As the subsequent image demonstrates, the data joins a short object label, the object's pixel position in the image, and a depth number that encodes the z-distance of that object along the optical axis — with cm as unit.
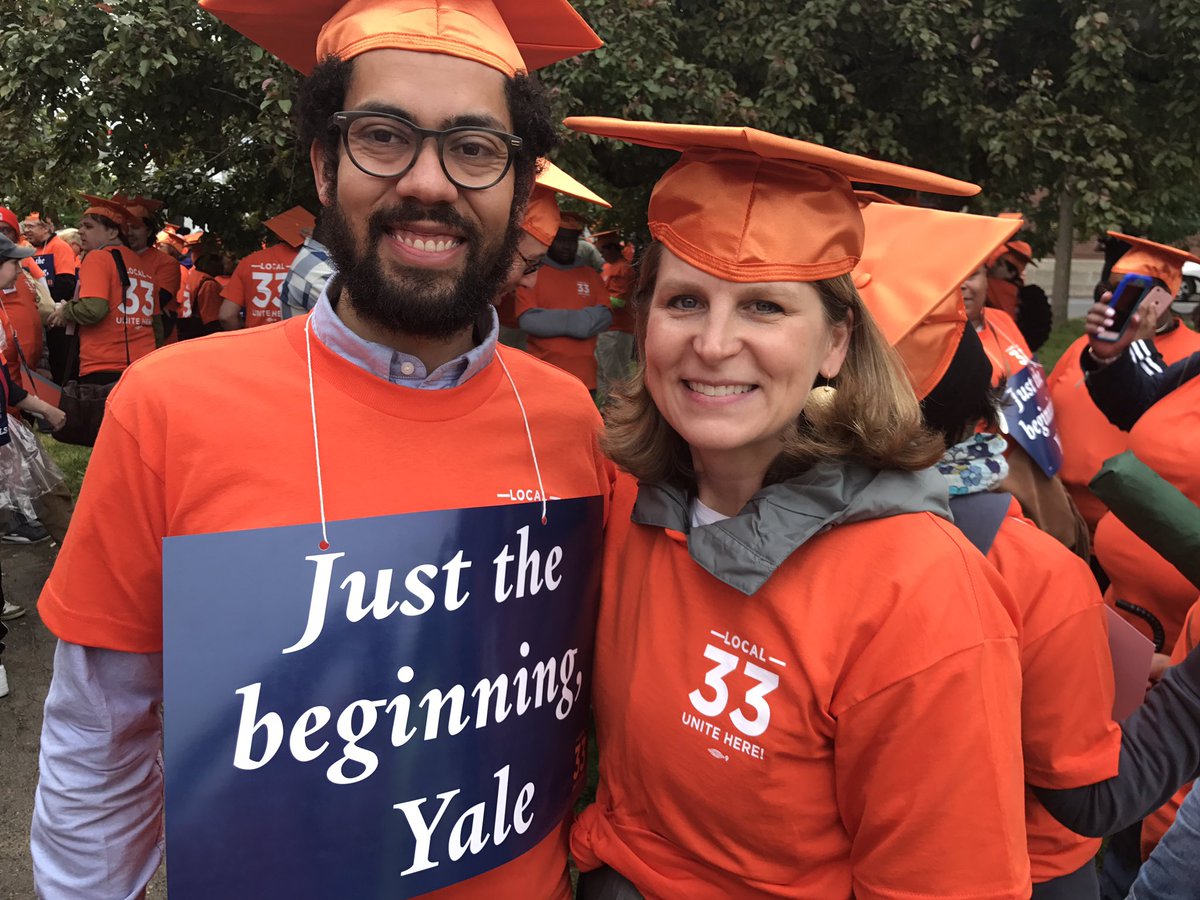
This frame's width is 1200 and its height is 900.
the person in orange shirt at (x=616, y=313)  779
